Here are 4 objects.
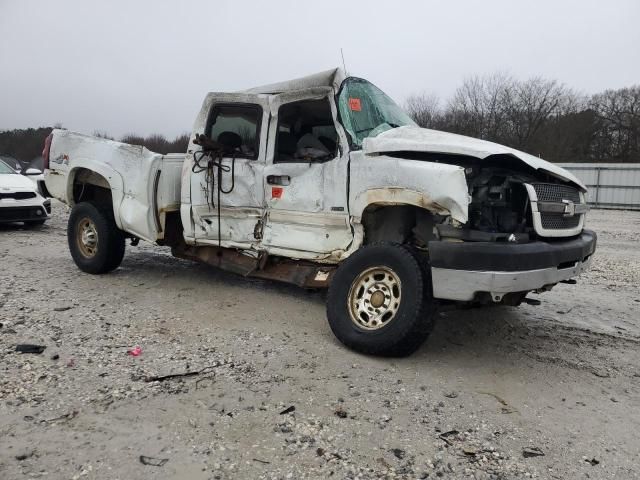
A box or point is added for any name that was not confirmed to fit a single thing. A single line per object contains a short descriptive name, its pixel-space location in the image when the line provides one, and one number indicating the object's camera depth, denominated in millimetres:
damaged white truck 3781
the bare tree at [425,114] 39222
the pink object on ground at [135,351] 3963
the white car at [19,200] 10070
